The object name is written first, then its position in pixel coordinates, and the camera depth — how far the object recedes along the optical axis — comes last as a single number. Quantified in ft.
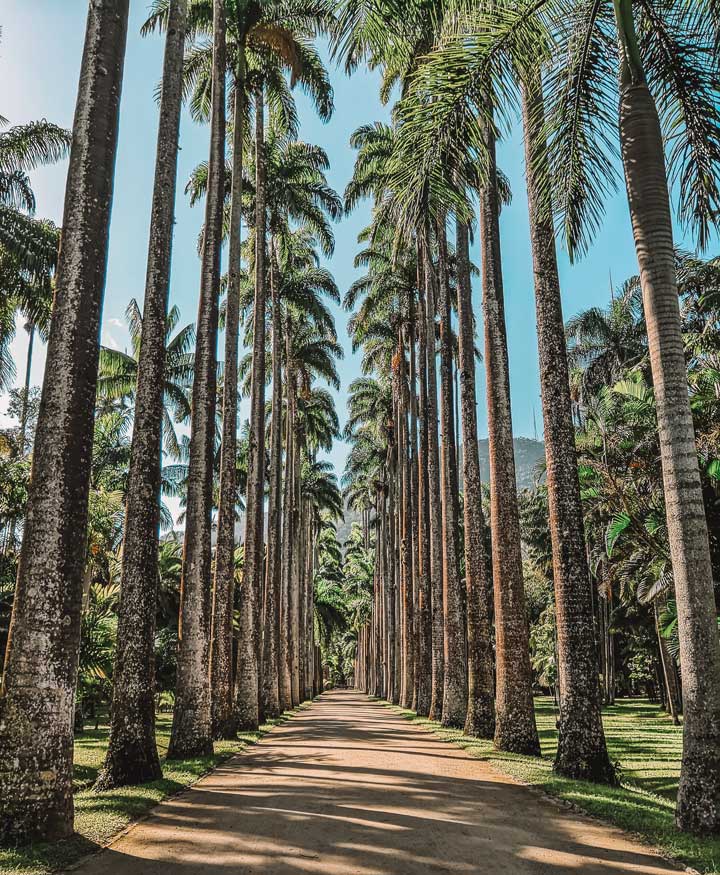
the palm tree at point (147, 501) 30.81
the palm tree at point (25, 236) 66.85
